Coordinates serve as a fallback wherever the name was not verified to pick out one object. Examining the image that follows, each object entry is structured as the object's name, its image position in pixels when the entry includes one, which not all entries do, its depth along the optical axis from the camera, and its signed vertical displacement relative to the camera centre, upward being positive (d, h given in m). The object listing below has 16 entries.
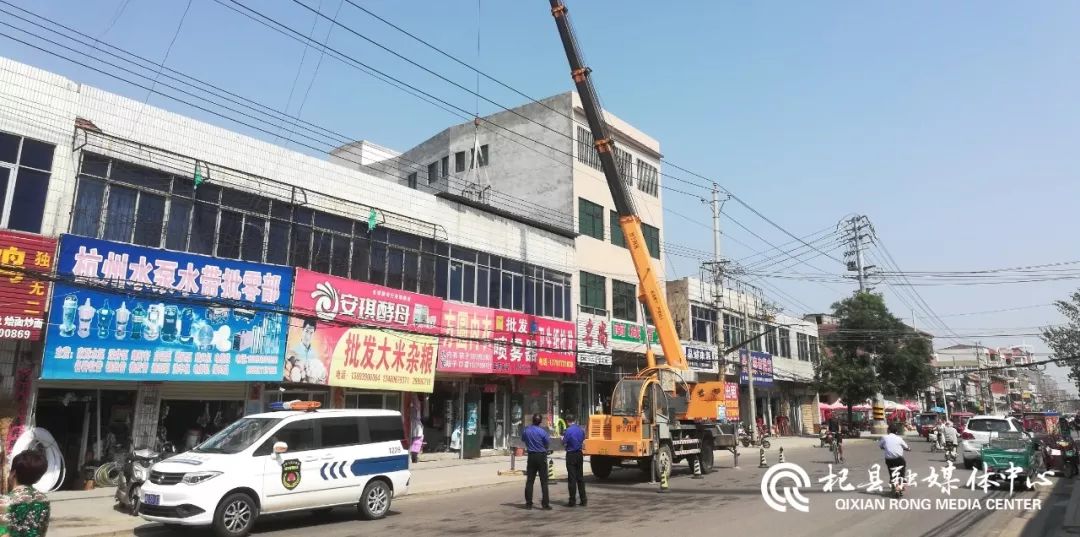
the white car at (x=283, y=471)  9.38 -1.09
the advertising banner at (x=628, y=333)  30.89 +3.32
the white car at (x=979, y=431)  20.00 -0.81
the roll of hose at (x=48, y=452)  13.70 -1.10
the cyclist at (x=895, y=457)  13.21 -1.06
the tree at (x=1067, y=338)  33.44 +3.44
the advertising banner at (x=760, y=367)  40.22 +2.26
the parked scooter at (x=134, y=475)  12.03 -1.37
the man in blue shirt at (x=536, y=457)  12.40 -1.03
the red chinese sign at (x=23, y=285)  13.11 +2.30
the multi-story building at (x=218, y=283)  14.22 +3.12
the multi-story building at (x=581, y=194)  30.45 +10.21
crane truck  16.86 -0.01
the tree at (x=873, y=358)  43.75 +3.09
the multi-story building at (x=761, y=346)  38.22 +3.75
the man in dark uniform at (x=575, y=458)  12.85 -1.10
